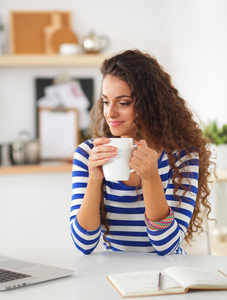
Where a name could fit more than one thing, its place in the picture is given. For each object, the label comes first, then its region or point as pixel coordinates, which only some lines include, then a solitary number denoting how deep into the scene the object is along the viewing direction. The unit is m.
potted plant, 2.74
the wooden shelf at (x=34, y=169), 3.20
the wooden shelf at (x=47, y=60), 3.53
